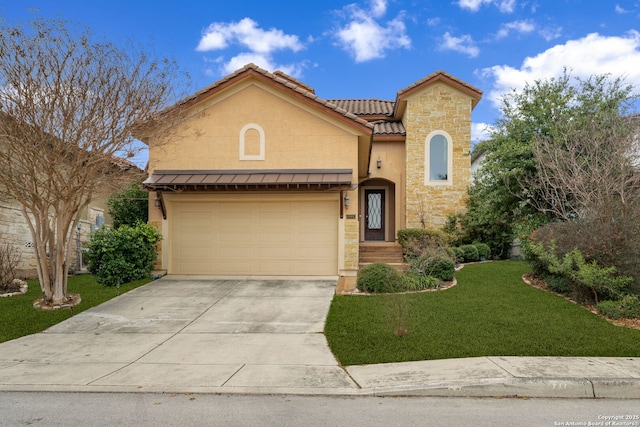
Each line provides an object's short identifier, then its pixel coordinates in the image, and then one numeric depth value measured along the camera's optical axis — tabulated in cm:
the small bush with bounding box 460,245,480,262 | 1625
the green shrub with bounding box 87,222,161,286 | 1188
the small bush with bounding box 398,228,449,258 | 1399
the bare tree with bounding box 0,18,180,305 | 886
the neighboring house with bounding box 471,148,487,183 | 2496
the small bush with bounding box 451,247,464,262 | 1566
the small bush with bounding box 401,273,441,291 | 1116
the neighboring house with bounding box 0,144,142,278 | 1184
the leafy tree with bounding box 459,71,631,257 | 1335
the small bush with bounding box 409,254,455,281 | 1204
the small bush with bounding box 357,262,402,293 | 1094
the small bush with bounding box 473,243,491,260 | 1683
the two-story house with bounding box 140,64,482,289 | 1293
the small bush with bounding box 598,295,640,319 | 857
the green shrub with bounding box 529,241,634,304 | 884
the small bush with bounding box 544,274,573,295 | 1029
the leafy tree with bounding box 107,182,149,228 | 1437
